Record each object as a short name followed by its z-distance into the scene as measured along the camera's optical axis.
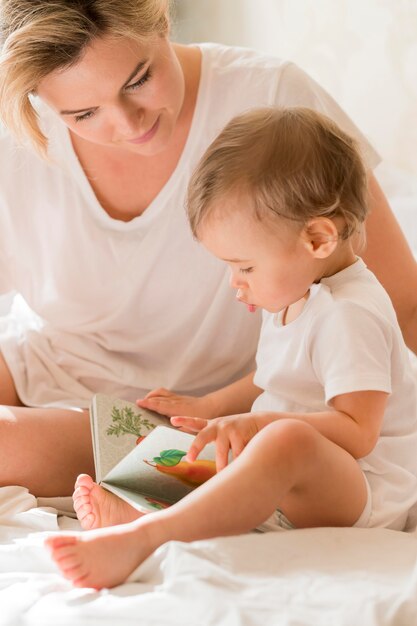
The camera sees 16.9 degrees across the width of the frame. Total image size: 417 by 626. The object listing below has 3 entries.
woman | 1.41
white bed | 1.02
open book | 1.25
